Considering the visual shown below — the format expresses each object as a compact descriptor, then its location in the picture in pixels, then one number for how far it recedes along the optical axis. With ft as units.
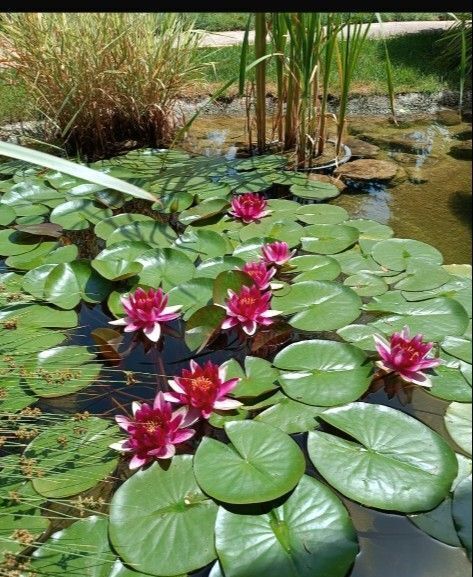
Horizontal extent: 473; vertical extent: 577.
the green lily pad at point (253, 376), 4.54
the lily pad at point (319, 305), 5.33
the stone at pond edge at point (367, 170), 9.14
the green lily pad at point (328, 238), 6.70
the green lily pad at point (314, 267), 6.07
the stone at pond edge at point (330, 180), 8.79
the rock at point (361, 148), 10.23
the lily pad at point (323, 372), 4.41
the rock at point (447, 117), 11.48
